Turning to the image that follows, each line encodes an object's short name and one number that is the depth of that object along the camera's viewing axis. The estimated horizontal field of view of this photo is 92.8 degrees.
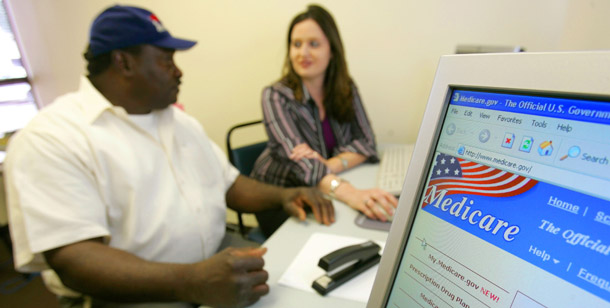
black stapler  0.54
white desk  0.52
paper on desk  0.54
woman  1.13
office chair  1.19
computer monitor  0.20
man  0.60
